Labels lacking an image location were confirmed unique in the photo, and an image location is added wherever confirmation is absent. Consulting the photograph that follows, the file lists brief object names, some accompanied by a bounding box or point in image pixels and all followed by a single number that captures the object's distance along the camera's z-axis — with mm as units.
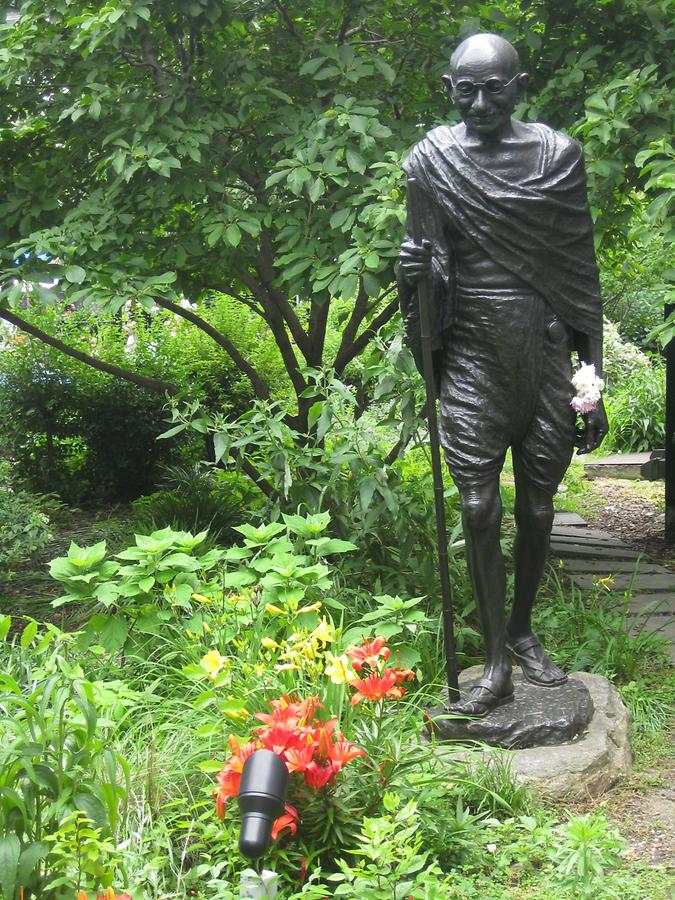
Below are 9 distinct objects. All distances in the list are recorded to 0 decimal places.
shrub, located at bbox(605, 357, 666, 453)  12312
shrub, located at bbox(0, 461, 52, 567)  5562
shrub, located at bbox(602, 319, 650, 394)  14441
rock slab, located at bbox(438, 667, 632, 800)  3424
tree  4723
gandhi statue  3574
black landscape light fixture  2223
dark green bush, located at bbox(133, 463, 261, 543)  6609
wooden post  7785
